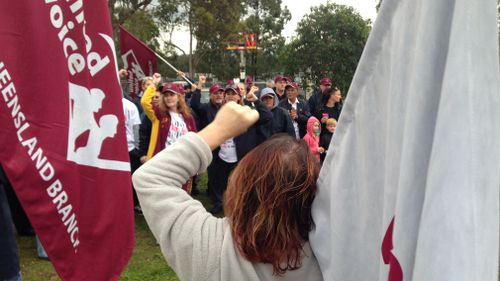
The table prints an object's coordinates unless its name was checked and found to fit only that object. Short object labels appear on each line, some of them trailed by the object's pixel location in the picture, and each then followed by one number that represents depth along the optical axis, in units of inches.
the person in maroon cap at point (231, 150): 210.8
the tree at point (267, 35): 1562.5
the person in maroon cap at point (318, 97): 298.7
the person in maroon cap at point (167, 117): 187.5
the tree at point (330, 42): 701.3
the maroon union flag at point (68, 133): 64.4
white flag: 25.1
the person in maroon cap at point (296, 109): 267.8
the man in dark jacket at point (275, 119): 227.3
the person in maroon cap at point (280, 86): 291.2
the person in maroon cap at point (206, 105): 235.9
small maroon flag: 243.6
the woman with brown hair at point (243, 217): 44.7
